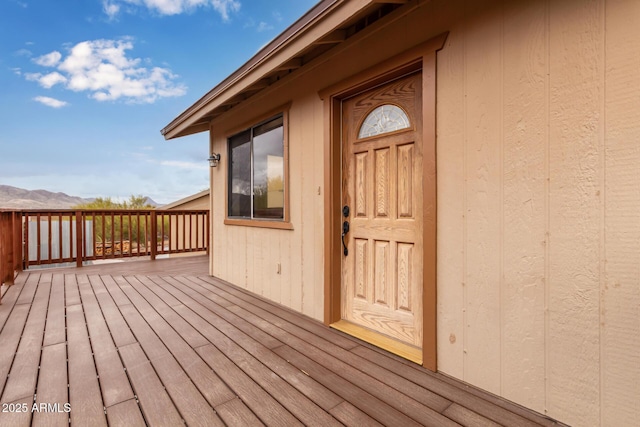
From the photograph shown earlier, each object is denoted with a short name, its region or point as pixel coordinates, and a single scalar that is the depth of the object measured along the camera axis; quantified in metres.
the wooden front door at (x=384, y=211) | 2.08
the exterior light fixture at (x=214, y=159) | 4.41
